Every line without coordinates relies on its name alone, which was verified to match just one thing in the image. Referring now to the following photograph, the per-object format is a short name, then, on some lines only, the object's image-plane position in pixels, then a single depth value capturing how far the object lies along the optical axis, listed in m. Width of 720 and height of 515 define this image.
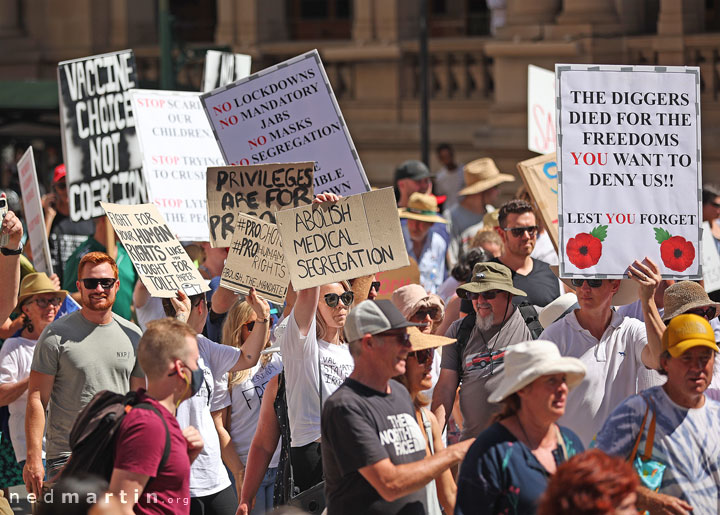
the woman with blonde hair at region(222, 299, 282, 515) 14.32
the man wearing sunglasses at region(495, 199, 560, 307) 15.87
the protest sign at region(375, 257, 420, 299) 18.12
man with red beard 13.45
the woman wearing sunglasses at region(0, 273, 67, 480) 15.54
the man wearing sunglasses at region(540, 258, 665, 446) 12.40
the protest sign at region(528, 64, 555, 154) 21.45
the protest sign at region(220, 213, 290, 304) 13.89
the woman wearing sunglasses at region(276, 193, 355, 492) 12.53
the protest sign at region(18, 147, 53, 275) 16.95
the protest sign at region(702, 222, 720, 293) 17.81
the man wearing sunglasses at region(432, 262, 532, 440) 13.32
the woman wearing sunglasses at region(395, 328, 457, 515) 10.91
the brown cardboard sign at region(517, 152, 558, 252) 16.14
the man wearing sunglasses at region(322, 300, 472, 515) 9.71
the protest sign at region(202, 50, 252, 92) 22.23
